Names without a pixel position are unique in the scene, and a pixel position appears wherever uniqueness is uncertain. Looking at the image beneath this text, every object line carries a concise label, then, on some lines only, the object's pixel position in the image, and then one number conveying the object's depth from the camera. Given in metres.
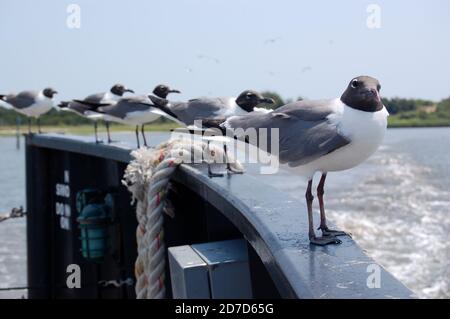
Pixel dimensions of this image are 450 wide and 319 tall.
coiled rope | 2.80
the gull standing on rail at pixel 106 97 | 6.54
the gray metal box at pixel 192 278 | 1.97
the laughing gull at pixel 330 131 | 1.94
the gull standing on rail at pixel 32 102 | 9.00
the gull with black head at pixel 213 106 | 3.48
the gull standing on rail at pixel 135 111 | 5.53
